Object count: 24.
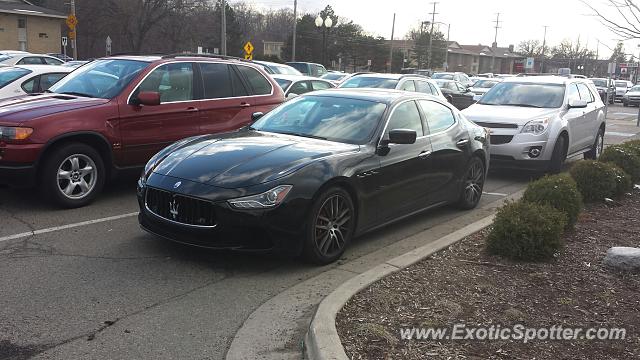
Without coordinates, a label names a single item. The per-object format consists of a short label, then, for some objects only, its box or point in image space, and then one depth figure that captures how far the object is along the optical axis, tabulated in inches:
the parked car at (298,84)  585.0
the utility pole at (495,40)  3767.2
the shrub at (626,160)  350.6
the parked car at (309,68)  1214.3
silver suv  399.2
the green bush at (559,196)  240.1
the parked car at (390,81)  519.8
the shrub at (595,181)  301.4
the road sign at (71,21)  1240.2
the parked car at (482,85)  1213.3
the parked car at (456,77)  1395.2
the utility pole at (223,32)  1139.7
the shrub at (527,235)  203.8
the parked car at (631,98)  1537.0
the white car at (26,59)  816.3
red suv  252.7
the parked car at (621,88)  1800.0
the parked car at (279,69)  804.6
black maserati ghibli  190.7
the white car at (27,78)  445.7
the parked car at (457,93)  932.7
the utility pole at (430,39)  3166.8
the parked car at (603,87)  1541.6
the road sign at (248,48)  1279.5
